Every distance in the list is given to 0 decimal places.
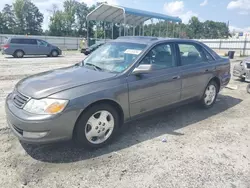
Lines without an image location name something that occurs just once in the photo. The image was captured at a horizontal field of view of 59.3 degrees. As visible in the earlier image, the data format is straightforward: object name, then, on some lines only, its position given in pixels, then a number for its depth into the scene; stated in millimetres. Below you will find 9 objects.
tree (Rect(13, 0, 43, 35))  66375
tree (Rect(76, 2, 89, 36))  69188
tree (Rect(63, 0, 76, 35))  67438
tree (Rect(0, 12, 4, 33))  58375
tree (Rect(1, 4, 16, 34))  60950
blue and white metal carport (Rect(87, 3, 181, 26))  21344
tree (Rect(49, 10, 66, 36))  64438
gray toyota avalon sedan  2834
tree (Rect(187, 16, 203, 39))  94250
